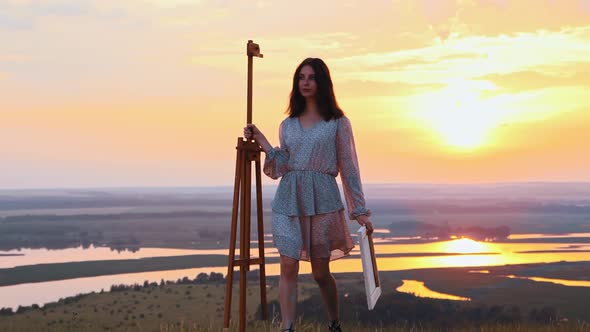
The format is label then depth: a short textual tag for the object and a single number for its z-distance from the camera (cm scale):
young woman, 730
